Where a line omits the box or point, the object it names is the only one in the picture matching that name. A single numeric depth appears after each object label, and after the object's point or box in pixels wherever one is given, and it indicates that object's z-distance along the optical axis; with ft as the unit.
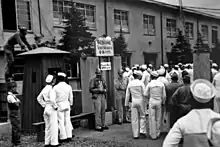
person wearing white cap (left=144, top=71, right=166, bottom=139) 25.46
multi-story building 52.31
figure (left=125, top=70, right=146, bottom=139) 26.11
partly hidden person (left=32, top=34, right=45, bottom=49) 35.23
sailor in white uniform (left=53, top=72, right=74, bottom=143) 25.36
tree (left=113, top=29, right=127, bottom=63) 65.98
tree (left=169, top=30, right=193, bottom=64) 80.66
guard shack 30.37
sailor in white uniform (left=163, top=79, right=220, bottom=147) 8.21
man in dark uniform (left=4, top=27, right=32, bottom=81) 30.12
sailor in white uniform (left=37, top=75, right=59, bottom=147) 23.85
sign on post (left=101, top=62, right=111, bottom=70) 32.01
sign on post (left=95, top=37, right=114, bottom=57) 31.55
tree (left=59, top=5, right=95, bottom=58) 54.24
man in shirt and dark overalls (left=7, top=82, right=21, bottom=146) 24.07
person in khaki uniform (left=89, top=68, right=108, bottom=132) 29.60
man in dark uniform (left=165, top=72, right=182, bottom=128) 25.59
